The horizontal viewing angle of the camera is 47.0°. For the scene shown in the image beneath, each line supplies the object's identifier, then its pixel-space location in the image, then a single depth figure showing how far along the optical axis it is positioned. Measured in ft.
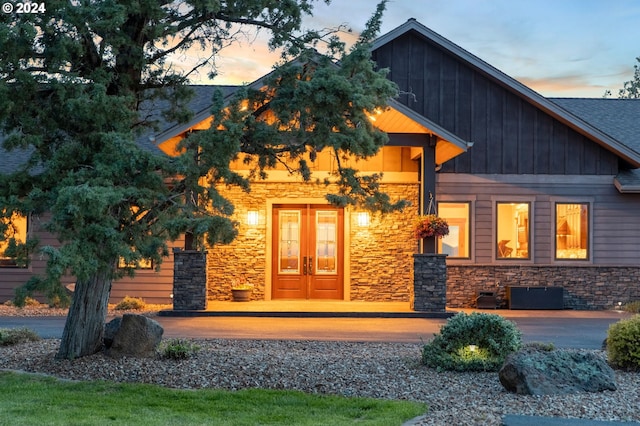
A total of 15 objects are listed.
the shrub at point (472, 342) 28.35
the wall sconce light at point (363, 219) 59.77
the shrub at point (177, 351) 29.45
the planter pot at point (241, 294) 58.47
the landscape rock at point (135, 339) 29.71
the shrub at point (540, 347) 28.17
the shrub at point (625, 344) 27.58
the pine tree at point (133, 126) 24.99
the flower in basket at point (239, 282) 59.06
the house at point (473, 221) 59.57
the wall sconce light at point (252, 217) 59.41
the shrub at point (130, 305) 54.34
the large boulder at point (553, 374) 23.72
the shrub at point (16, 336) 33.99
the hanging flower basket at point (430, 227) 51.80
